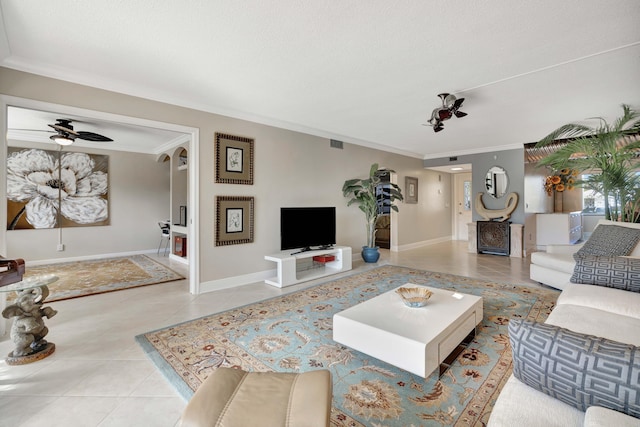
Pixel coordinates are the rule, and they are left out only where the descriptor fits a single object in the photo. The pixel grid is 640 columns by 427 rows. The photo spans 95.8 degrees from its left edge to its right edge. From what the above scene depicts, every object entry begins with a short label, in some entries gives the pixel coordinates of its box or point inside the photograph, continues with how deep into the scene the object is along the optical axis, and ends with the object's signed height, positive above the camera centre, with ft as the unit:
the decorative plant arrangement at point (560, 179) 16.49 +1.99
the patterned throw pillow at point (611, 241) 9.34 -0.96
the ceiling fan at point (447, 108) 10.83 +4.01
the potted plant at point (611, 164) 11.09 +1.95
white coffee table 5.72 -2.58
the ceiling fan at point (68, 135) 14.16 +4.10
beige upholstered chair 3.31 -2.38
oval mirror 21.09 +2.26
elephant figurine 6.93 -2.70
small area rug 12.65 -3.40
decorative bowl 7.54 -2.26
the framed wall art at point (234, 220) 12.73 -0.41
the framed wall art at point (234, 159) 12.65 +2.34
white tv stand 13.12 -2.90
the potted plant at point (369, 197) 18.12 +0.91
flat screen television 14.25 -0.84
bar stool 21.80 -1.68
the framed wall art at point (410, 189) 23.45 +1.84
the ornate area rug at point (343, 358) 5.21 -3.51
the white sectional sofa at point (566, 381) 2.47 -1.61
